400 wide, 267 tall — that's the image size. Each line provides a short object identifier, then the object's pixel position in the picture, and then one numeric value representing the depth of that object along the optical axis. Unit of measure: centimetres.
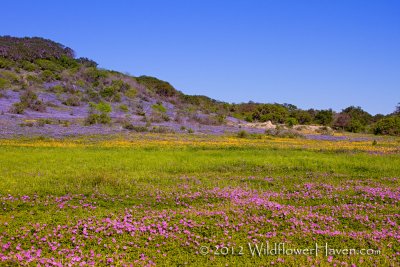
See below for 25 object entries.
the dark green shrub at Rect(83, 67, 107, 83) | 7625
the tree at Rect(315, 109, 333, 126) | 7738
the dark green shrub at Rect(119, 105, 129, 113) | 6030
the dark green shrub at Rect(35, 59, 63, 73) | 7631
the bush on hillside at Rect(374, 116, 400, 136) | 5728
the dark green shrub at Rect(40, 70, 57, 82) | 6832
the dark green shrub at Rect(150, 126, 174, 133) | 3911
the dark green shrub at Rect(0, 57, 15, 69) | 6838
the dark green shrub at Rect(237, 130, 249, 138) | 3819
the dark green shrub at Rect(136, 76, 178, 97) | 9119
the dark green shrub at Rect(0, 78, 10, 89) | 5721
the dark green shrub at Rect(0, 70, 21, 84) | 6242
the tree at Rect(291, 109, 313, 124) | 8169
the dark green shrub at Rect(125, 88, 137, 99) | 7298
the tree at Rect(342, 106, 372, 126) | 7956
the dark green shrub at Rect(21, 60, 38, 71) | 7238
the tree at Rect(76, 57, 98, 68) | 9368
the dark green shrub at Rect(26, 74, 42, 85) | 6469
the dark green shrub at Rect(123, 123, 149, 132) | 3950
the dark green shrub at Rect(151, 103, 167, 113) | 6596
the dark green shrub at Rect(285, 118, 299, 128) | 7064
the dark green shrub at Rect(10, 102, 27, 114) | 4454
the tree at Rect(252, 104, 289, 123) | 7688
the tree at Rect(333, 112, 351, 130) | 7031
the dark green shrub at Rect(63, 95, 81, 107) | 5766
